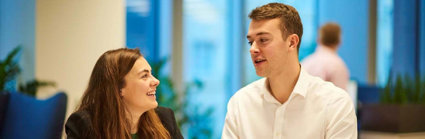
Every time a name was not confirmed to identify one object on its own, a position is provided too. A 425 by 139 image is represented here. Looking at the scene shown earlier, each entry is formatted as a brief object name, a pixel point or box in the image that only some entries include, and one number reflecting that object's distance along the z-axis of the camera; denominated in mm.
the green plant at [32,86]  4220
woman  2121
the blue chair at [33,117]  2848
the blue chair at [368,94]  4219
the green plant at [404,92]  3674
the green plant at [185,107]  5105
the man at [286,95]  2076
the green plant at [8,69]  4266
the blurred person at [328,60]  4367
